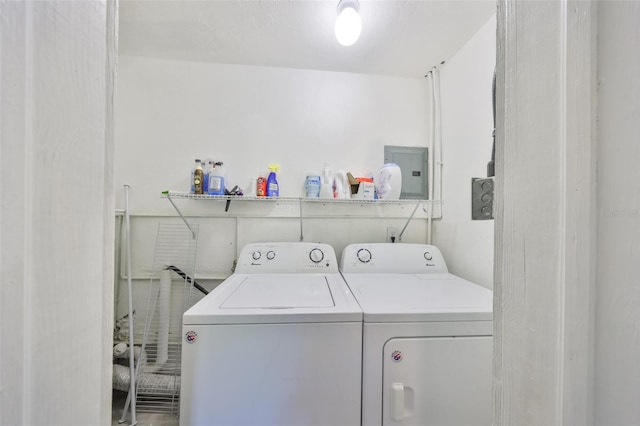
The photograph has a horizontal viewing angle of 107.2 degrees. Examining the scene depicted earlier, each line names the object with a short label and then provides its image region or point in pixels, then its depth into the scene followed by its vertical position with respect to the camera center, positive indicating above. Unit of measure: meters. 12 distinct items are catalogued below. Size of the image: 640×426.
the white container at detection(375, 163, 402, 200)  1.74 +0.24
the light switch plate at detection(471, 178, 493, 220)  0.60 +0.05
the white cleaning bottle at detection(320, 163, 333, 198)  1.79 +0.22
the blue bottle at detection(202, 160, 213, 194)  1.72 +0.28
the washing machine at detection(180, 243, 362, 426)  0.84 -0.56
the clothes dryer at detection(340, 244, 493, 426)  0.88 -0.57
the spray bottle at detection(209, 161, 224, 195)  1.68 +0.21
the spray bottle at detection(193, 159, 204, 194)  1.67 +0.23
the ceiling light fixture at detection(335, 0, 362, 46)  1.24 +1.03
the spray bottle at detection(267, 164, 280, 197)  1.76 +0.21
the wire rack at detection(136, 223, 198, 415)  1.45 -0.76
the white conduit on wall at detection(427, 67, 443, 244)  1.89 +0.63
